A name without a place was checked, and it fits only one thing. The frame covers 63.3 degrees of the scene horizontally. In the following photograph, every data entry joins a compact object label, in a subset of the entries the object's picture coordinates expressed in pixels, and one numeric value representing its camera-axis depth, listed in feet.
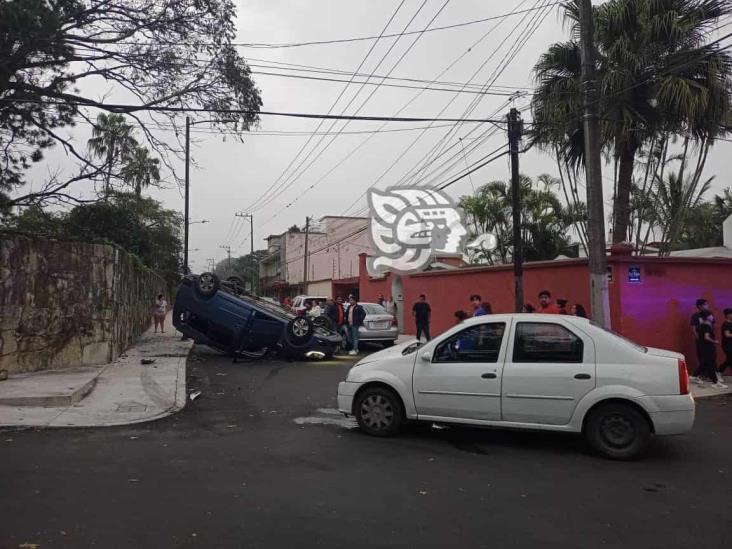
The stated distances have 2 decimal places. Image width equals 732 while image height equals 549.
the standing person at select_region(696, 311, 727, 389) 35.55
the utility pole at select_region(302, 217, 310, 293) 146.61
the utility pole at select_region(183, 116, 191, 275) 91.86
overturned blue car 46.85
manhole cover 27.38
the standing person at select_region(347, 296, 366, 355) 52.65
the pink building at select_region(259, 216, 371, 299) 164.35
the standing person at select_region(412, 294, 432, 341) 56.44
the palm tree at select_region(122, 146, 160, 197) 42.32
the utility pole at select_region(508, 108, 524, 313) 46.50
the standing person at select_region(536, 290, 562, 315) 35.43
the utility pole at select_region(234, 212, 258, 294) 206.45
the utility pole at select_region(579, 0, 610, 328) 36.19
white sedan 19.56
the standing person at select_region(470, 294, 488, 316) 44.22
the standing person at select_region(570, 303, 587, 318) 39.40
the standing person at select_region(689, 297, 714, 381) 36.15
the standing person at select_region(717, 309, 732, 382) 35.06
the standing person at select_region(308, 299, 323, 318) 59.36
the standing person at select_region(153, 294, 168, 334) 73.72
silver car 56.49
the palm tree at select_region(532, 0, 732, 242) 45.55
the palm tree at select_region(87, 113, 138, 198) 41.75
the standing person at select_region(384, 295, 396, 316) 80.78
